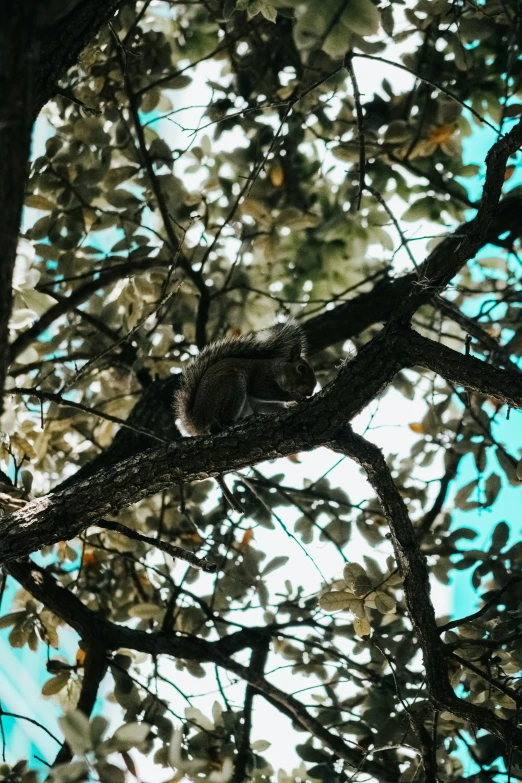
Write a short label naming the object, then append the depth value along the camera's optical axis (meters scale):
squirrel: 7.09
